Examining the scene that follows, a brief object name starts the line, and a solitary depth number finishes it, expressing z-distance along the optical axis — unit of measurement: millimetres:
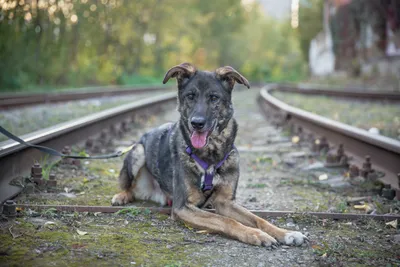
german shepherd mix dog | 4133
